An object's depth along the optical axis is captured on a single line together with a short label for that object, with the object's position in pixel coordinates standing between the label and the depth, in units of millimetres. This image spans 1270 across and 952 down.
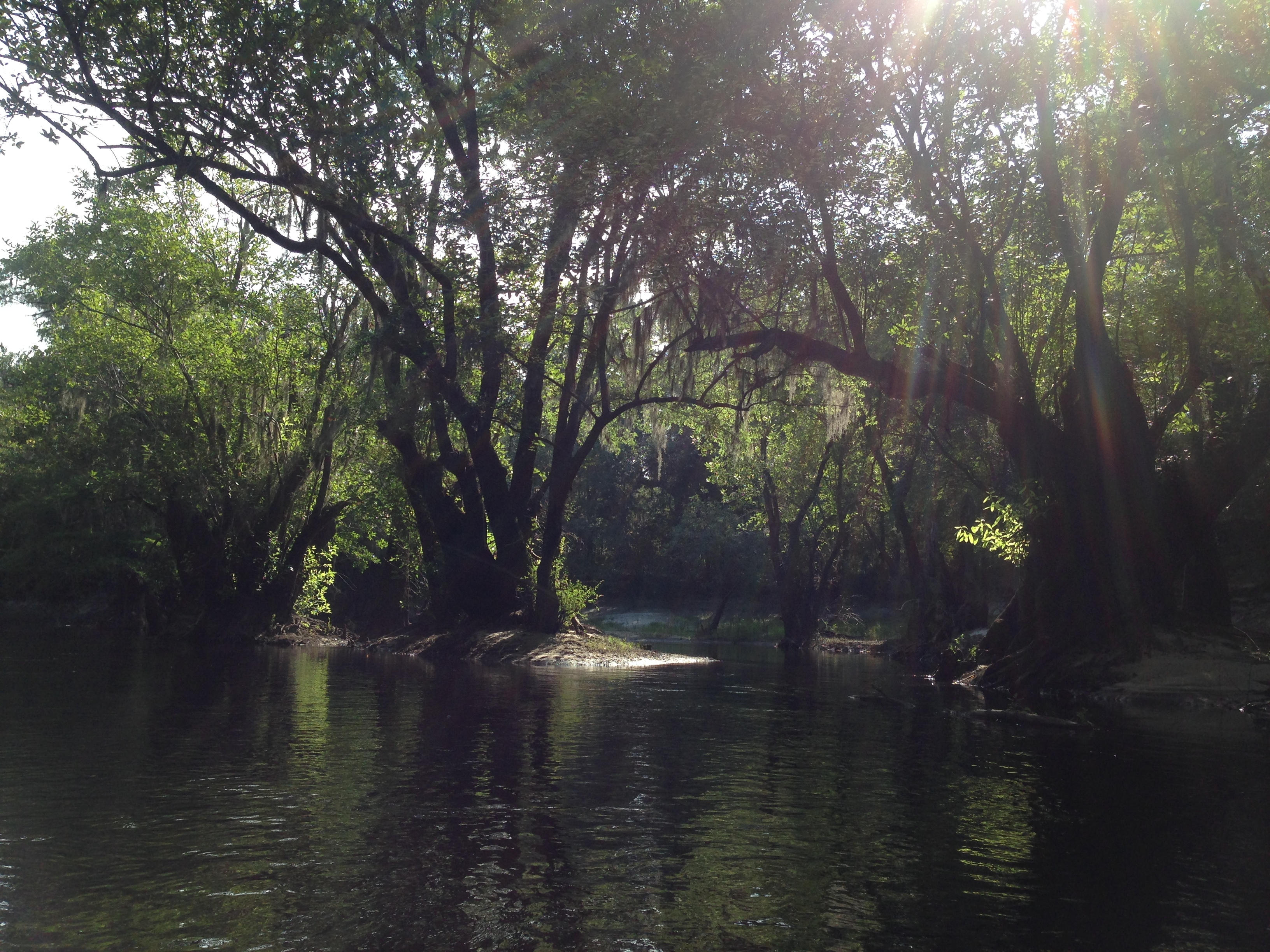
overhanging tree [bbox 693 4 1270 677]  19250
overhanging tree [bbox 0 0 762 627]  19484
